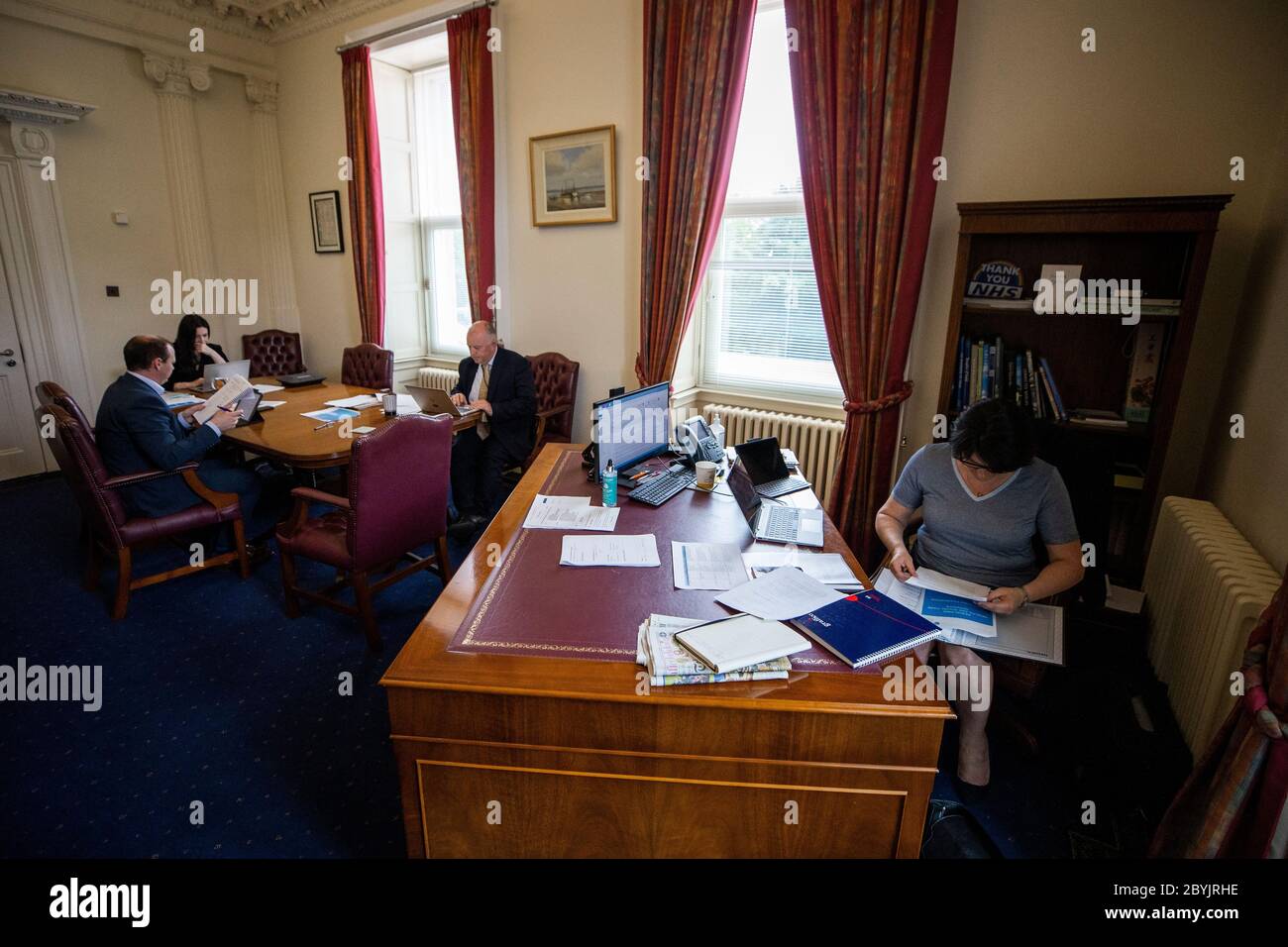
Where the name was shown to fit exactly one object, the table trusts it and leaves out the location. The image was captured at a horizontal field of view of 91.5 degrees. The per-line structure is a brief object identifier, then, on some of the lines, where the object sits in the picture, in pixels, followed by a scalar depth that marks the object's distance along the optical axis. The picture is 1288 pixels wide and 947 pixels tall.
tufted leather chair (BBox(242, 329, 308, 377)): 5.52
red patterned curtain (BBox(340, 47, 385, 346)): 4.85
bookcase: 2.28
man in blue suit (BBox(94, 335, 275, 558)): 2.89
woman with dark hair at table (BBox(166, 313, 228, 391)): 4.39
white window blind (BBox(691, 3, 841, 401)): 3.53
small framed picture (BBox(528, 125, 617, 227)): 3.93
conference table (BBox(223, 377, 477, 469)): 2.95
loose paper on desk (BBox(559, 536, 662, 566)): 1.85
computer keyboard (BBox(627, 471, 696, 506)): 2.35
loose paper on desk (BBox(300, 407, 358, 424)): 3.62
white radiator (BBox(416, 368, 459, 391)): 5.36
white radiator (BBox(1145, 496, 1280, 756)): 1.75
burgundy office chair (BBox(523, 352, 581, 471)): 4.28
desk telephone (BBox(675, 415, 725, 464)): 2.75
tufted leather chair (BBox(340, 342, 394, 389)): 4.86
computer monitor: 2.43
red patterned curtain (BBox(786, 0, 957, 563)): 2.81
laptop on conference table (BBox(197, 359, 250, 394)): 4.00
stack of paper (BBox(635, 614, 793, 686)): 1.31
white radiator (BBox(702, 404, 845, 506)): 3.55
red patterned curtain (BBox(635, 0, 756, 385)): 3.31
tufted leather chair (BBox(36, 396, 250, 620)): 2.77
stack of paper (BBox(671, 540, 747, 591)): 1.74
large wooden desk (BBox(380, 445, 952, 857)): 1.28
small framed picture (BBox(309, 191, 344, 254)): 5.48
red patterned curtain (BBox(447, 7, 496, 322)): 4.15
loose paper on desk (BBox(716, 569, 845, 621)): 1.56
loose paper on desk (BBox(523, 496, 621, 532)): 2.11
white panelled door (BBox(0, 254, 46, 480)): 4.56
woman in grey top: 1.92
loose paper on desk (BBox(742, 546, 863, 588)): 1.80
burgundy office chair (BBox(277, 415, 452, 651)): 2.52
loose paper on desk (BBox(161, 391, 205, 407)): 3.84
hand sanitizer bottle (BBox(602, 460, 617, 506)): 2.32
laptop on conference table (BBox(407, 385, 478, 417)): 3.68
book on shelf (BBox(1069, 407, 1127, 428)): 2.56
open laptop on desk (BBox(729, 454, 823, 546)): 2.05
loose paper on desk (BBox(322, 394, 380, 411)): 3.94
